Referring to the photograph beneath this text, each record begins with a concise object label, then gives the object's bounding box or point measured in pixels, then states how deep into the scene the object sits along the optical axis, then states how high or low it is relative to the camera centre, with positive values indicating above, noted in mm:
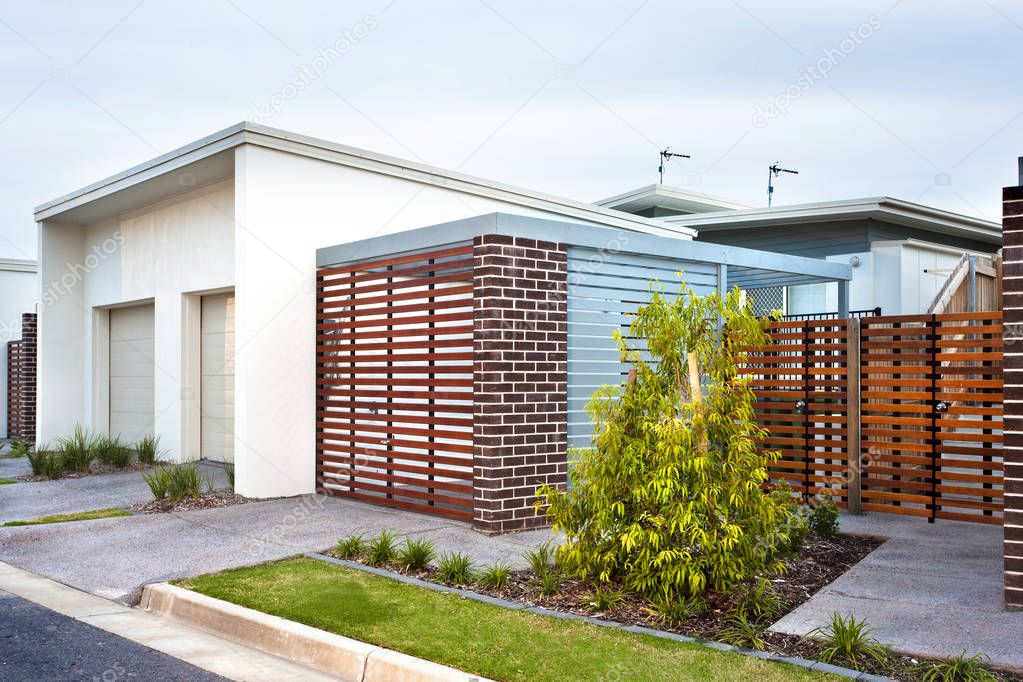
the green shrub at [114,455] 13953 -1894
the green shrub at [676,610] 5875 -1841
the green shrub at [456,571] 6902 -1854
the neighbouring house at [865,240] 17688 +2192
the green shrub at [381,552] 7555 -1858
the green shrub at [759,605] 5891 -1811
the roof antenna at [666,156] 26630 +5633
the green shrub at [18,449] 16828 -2236
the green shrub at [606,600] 6133 -1846
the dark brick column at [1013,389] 5980 -330
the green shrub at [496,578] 6750 -1864
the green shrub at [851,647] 5102 -1819
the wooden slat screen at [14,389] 21141 -1308
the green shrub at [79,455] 13648 -1859
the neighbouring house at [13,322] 21453 +362
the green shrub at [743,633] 5402 -1863
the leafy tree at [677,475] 6086 -973
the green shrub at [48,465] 13312 -1977
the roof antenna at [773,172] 25828 +5005
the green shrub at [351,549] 7762 -1889
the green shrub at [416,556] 7320 -1838
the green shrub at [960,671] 4738 -1815
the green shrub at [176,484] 10562 -1794
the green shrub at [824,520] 8492 -1749
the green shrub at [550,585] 6480 -1839
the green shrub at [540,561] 6773 -1755
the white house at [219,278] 11078 +916
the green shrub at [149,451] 14086 -1856
